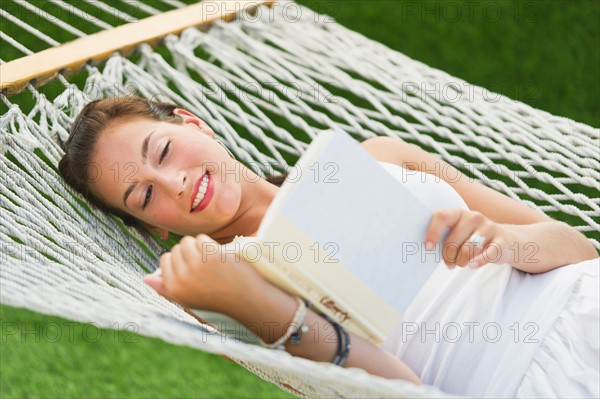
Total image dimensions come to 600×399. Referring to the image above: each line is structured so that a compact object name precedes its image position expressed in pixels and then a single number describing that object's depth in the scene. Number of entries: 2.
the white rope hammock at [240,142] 3.10
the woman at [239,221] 3.11
